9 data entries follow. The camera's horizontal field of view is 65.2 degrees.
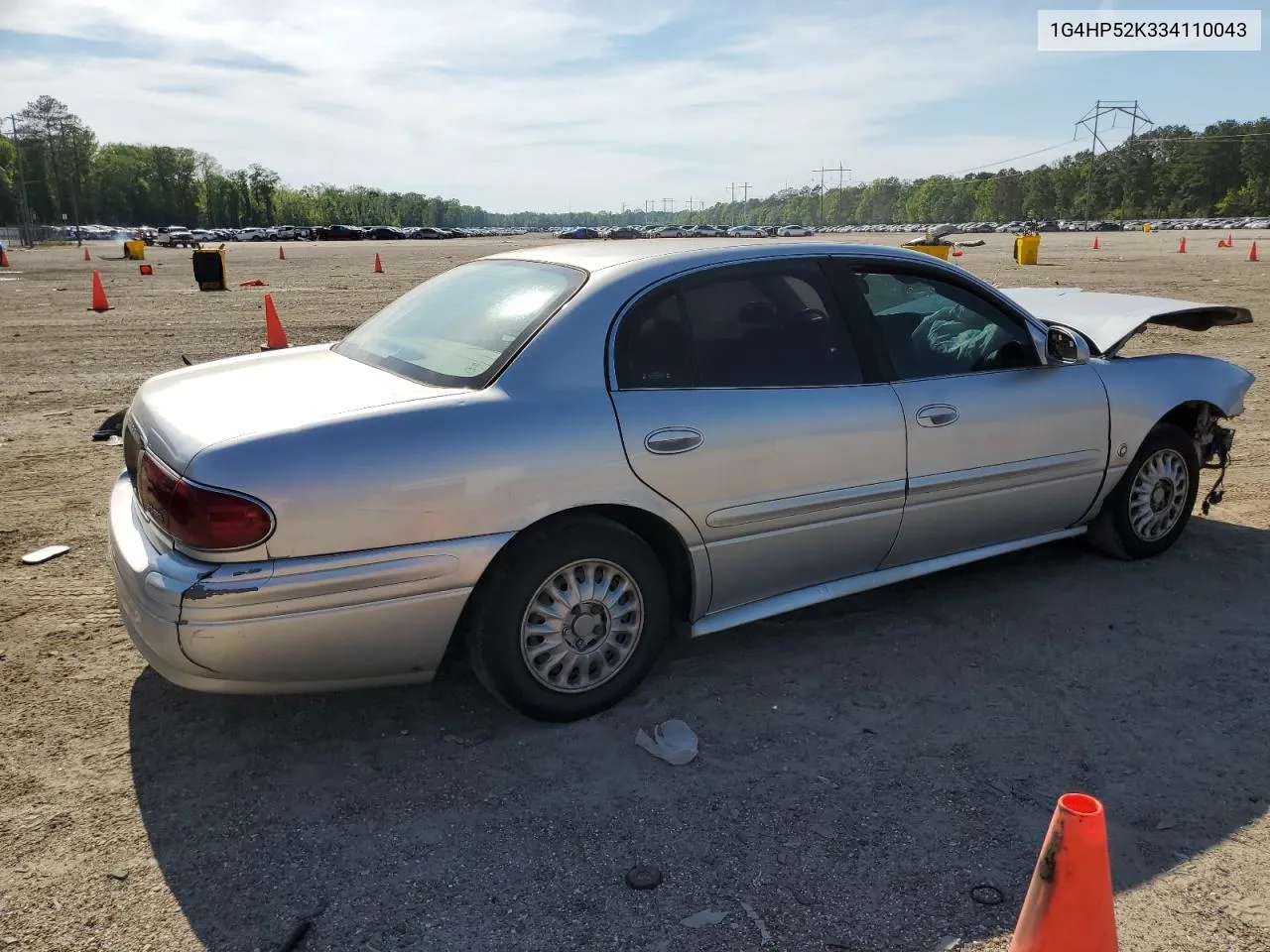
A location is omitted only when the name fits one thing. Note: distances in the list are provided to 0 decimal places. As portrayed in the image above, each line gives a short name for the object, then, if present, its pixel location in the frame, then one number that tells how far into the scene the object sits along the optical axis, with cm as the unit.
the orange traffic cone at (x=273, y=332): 1102
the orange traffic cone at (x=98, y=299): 1733
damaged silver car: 284
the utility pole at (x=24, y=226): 6838
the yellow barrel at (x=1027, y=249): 2892
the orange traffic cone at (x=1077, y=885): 207
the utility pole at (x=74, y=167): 11056
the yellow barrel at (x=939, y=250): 2135
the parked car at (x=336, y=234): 8988
